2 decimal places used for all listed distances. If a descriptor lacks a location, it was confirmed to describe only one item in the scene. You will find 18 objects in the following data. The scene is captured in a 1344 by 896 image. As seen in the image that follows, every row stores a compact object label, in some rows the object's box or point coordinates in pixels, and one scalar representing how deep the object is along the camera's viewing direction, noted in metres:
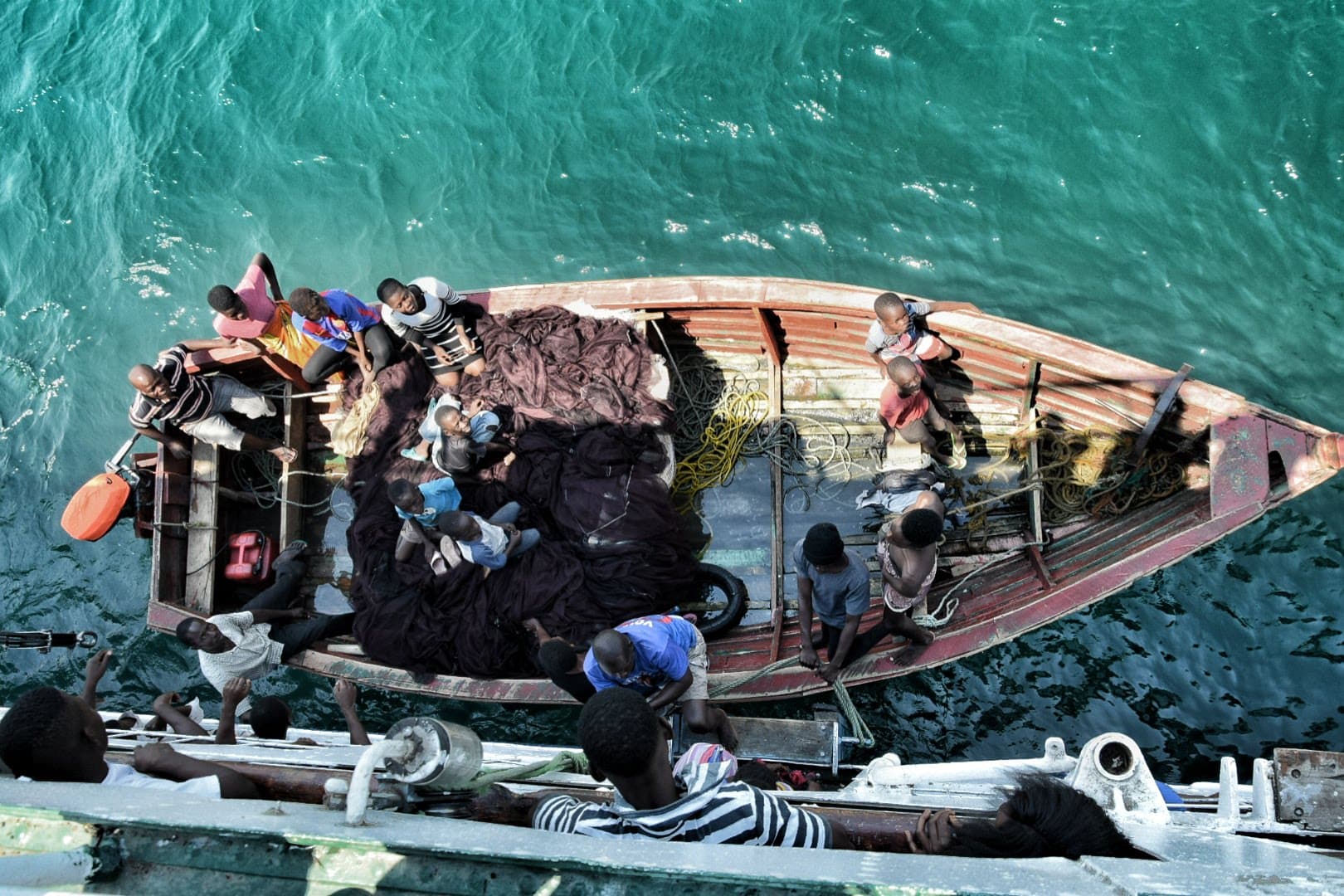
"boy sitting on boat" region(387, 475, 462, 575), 5.72
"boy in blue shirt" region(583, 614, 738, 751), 4.57
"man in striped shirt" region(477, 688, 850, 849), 3.01
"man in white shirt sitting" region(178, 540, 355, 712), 5.86
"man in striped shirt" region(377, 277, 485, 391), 6.25
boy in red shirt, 5.70
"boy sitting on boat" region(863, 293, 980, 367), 5.80
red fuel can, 7.03
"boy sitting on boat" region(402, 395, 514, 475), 6.13
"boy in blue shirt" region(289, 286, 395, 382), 6.38
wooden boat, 5.15
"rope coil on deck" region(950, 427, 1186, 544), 5.98
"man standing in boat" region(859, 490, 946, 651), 4.85
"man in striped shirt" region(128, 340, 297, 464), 6.43
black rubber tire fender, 6.41
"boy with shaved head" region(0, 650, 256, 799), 3.40
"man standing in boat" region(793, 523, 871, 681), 4.85
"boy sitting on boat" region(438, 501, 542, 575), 5.65
